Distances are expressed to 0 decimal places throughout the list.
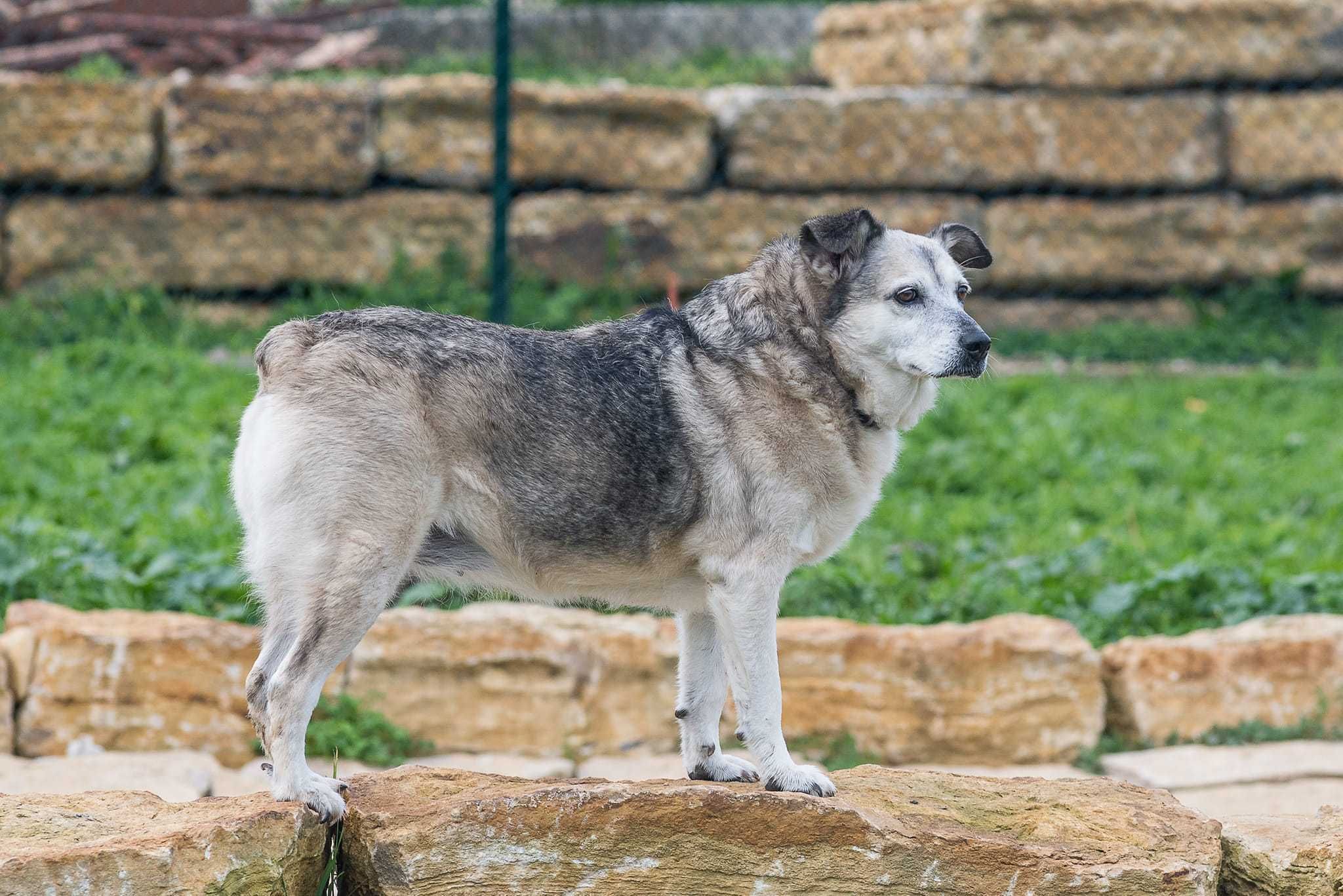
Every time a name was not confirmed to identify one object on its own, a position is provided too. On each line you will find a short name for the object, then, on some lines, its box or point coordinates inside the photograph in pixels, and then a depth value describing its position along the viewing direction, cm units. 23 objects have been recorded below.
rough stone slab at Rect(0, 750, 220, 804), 980
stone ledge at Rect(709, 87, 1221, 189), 1852
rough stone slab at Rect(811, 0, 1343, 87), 1895
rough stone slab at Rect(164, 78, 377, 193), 1719
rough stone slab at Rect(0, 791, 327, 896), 648
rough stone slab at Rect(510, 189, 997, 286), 1825
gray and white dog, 701
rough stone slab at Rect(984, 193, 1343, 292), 1911
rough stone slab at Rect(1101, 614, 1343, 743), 1174
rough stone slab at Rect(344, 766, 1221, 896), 707
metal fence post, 1519
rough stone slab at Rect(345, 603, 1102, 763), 1145
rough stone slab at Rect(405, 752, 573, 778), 1082
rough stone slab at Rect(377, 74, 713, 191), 1775
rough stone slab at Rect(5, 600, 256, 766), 1070
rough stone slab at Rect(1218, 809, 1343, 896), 747
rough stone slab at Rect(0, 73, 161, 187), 1694
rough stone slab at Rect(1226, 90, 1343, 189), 1928
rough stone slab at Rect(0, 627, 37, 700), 1070
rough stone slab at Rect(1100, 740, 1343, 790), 1090
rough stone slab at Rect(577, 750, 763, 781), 1086
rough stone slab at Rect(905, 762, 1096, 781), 1130
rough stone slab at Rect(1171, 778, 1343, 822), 1038
